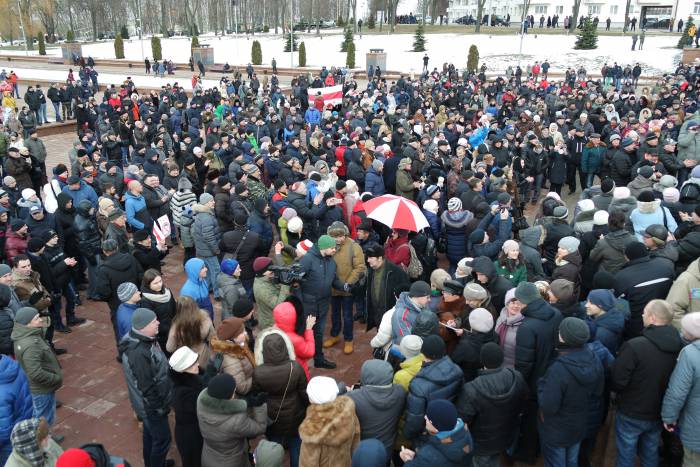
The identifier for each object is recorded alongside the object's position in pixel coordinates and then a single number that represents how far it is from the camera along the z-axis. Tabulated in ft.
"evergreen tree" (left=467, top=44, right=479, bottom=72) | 127.24
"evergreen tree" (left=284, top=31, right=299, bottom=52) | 170.71
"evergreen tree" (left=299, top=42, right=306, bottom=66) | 145.18
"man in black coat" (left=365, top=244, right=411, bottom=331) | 20.27
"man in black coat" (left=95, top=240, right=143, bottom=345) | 19.76
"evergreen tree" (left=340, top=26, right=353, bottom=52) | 154.10
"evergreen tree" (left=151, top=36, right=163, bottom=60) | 156.76
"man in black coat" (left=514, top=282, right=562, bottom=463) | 14.88
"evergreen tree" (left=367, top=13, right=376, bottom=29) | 220.43
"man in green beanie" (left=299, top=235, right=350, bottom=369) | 19.35
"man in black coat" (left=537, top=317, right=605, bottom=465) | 13.23
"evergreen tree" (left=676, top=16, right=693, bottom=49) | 134.00
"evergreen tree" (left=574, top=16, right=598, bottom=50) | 144.46
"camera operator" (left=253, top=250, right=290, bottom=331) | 18.10
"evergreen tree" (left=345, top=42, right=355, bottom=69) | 139.95
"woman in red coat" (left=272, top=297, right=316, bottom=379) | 15.99
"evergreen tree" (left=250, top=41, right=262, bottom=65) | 149.07
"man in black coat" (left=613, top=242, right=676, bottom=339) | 17.61
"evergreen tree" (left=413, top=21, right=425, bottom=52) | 161.27
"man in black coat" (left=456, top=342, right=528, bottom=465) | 12.95
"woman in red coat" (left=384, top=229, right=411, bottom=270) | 22.50
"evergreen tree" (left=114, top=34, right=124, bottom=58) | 165.58
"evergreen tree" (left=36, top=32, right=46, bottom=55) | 180.45
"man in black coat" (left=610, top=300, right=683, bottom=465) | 13.69
